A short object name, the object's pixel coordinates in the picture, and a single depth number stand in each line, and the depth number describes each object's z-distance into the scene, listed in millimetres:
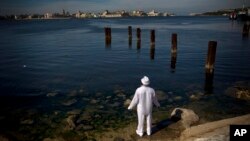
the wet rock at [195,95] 14359
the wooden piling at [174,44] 24359
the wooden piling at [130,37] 38694
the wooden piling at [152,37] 30588
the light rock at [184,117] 10398
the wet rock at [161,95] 14225
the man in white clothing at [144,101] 8664
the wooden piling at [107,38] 38875
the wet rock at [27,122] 11406
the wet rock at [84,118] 11562
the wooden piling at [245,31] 44012
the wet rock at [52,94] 15195
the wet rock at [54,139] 9938
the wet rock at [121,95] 14594
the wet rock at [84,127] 10686
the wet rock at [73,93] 15164
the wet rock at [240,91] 14292
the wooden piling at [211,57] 18172
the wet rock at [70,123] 10828
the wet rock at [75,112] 12427
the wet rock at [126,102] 13229
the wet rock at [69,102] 13641
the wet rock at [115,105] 13144
